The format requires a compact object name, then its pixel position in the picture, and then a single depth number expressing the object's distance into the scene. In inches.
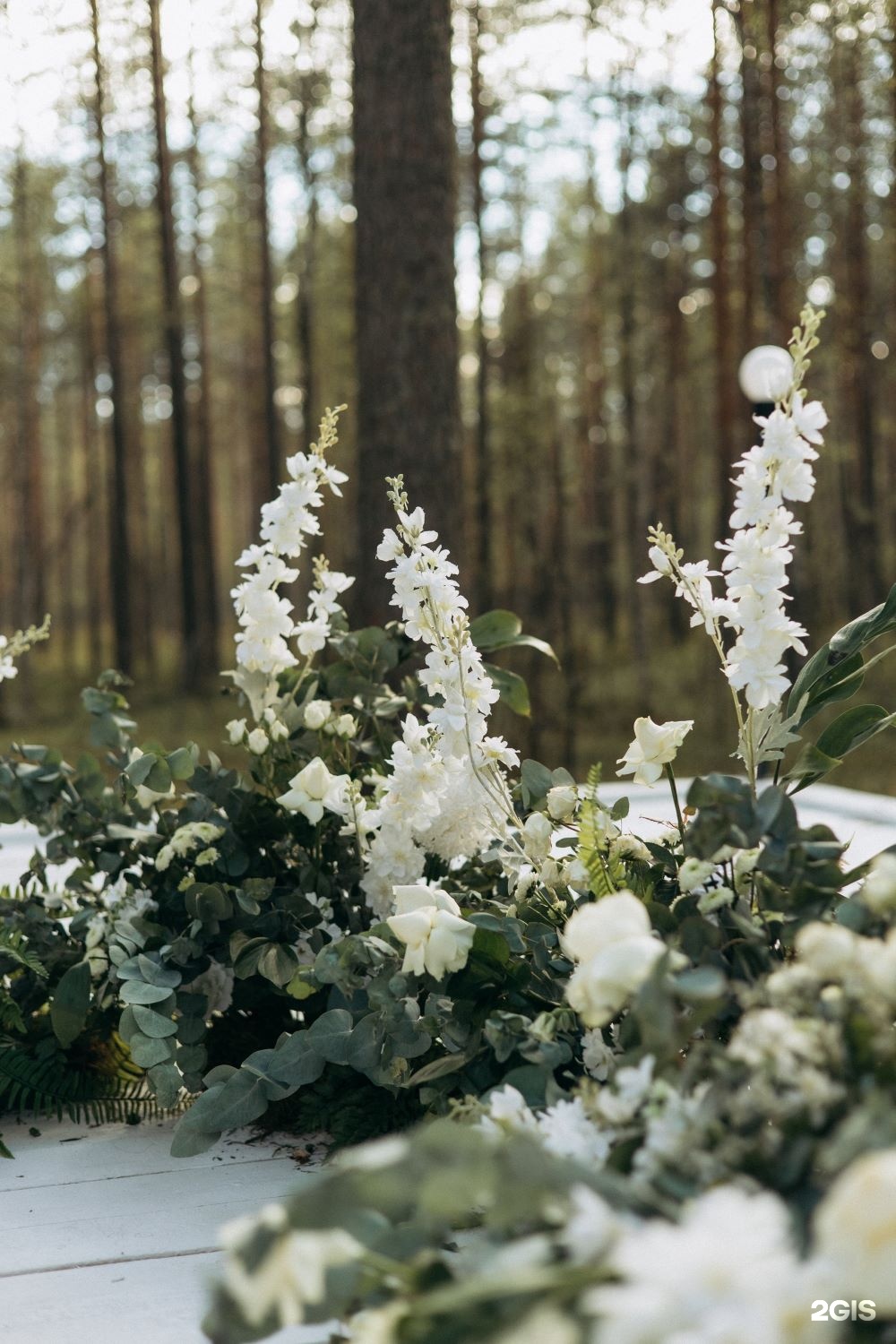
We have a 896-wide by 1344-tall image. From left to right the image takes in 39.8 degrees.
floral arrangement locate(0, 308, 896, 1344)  25.1
